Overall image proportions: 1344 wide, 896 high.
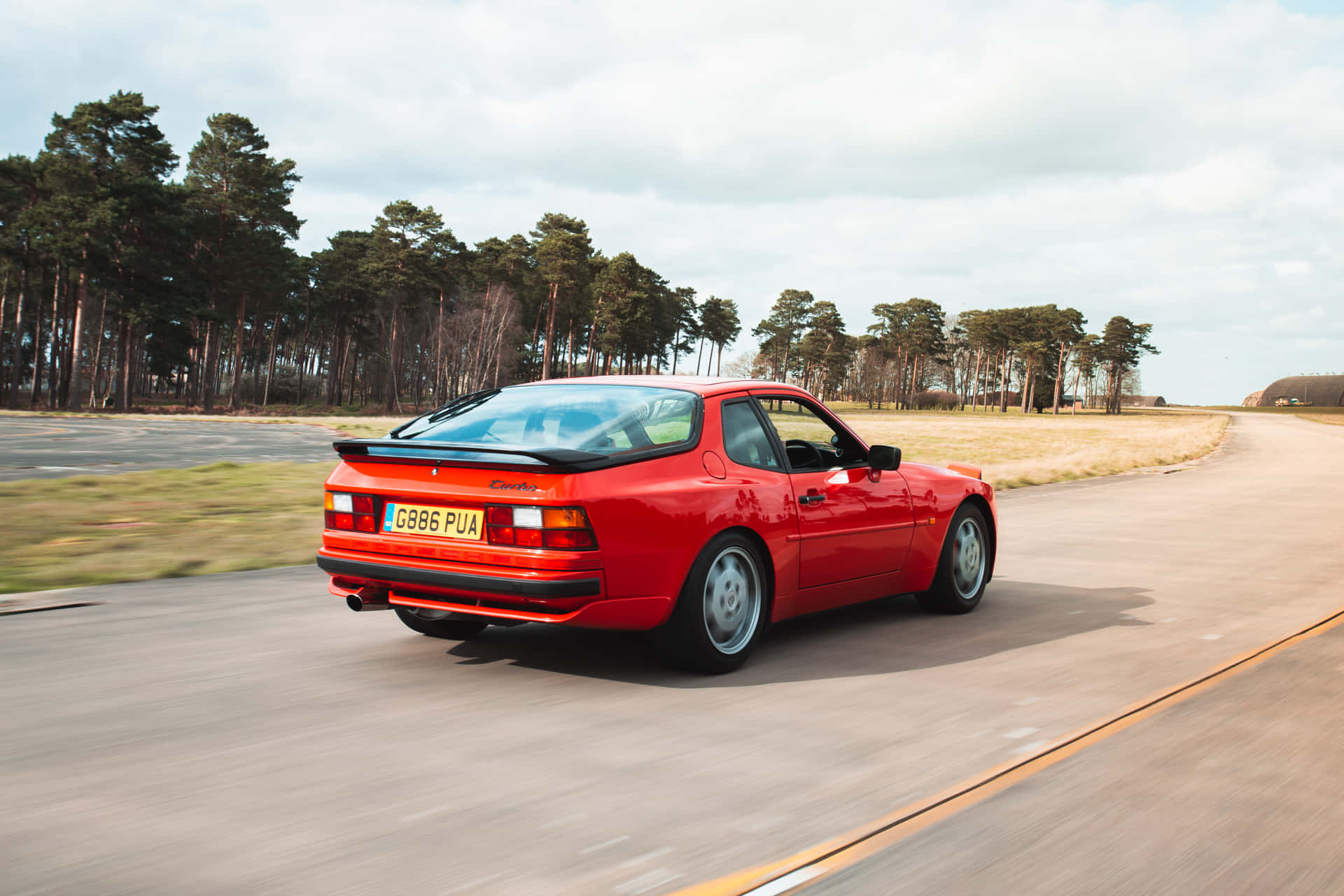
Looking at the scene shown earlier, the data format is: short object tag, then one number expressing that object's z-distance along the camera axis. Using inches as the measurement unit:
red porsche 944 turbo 177.8
